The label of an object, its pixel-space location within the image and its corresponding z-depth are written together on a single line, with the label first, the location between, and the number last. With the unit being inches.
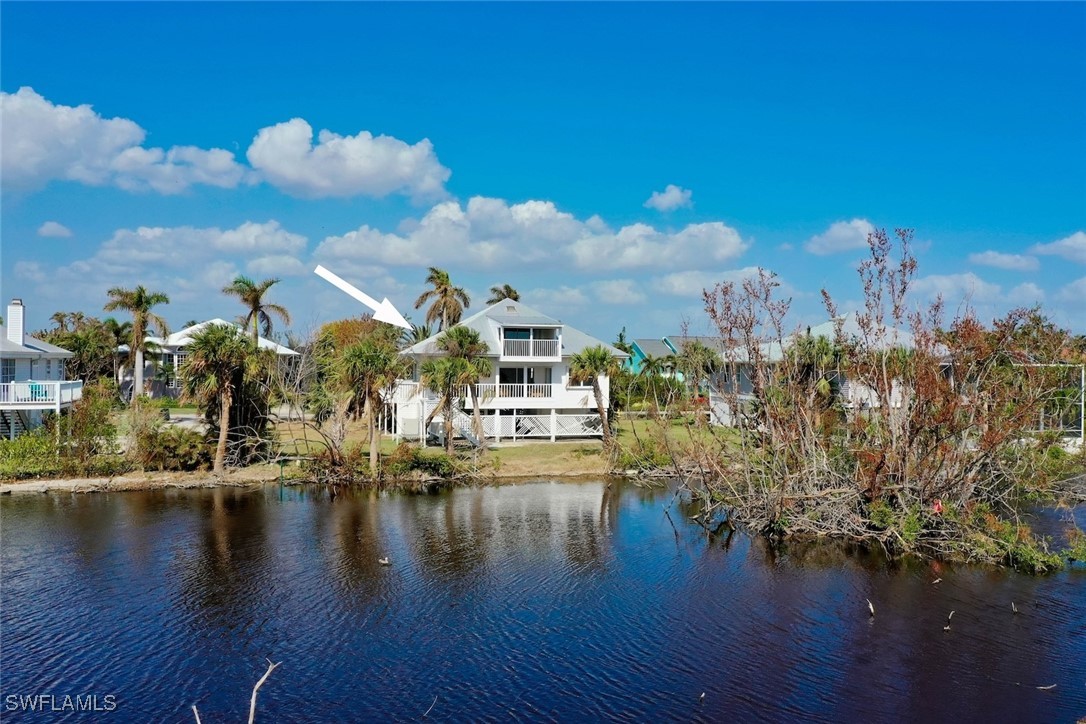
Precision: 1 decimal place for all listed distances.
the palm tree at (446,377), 1334.9
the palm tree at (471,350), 1403.8
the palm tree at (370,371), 1221.1
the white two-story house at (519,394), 1582.2
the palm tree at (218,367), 1213.7
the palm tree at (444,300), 2225.6
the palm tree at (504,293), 2519.7
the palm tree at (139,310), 2021.4
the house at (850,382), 957.2
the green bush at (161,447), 1263.5
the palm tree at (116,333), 2229.3
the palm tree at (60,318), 3141.5
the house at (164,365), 2220.7
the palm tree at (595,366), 1460.4
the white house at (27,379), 1317.7
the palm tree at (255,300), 1793.8
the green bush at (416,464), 1282.0
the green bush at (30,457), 1214.3
